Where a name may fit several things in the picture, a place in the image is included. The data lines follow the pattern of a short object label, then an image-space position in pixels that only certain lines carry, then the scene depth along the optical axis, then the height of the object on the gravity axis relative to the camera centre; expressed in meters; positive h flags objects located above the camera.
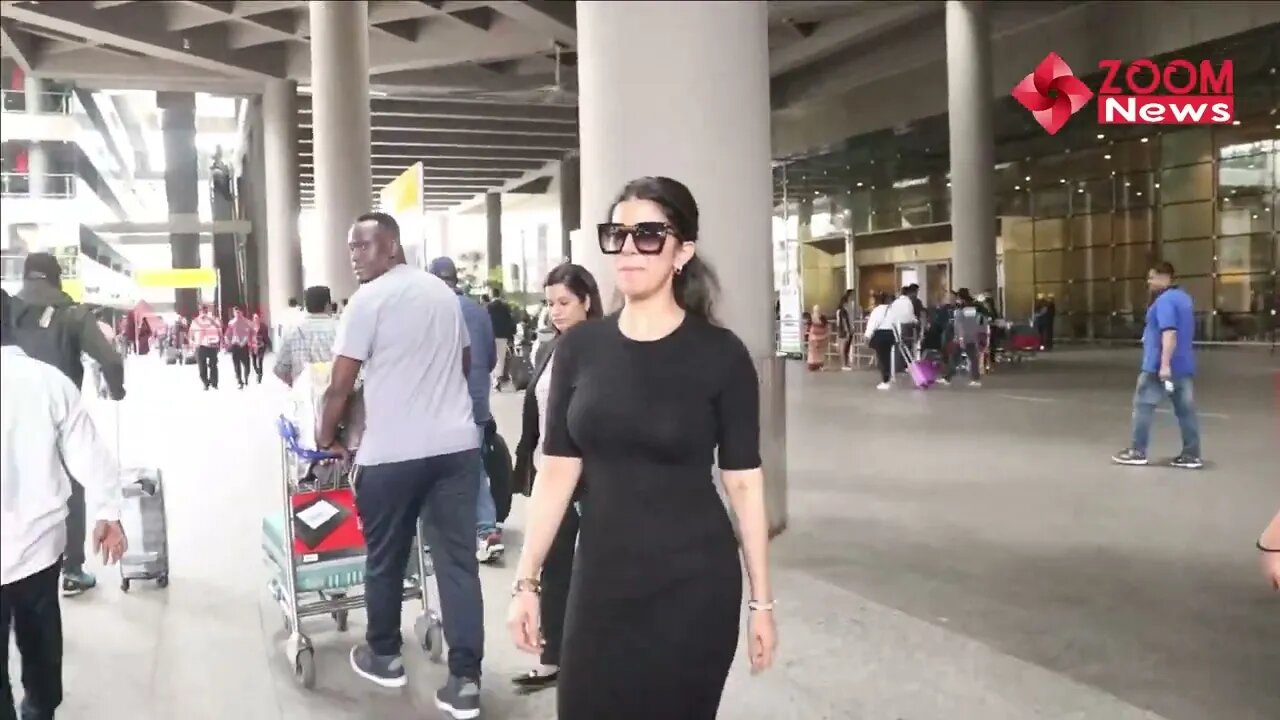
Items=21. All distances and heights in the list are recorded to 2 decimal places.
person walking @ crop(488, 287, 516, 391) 20.35 -0.34
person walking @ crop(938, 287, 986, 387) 20.00 -0.59
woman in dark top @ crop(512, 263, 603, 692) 4.46 -0.47
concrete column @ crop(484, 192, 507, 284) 65.56 +4.94
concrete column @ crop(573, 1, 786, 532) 6.66 +1.14
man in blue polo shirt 9.61 -0.57
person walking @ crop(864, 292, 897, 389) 19.78 -0.63
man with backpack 2.13 +0.00
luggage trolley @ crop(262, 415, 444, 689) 4.91 -0.99
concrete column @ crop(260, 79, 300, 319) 33.66 +3.86
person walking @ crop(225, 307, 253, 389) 23.67 -0.49
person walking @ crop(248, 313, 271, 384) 25.09 -0.64
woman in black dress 2.48 -0.37
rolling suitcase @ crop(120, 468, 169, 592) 6.41 -1.22
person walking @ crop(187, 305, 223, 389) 22.67 -0.42
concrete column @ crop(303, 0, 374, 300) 23.28 +4.00
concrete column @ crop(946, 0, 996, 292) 27.66 +3.90
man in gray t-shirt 4.24 -0.44
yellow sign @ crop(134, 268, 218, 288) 25.03 +1.06
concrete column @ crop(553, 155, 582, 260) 52.22 +5.35
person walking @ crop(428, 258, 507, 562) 6.71 -0.44
